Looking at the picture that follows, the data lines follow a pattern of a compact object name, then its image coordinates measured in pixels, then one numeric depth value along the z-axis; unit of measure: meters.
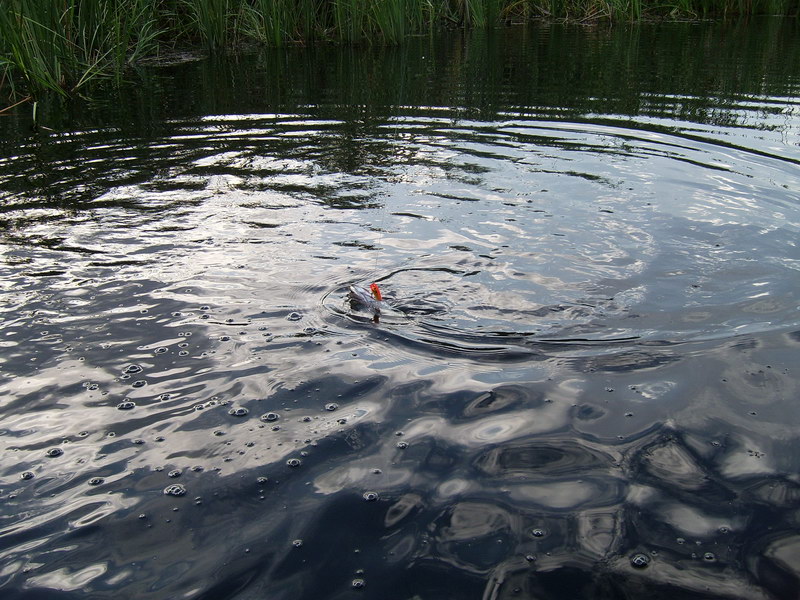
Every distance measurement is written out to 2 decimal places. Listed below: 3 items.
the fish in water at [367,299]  3.79
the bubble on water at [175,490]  2.55
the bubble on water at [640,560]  2.20
